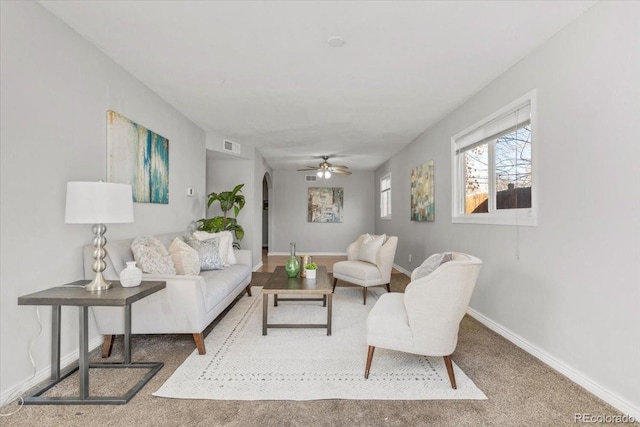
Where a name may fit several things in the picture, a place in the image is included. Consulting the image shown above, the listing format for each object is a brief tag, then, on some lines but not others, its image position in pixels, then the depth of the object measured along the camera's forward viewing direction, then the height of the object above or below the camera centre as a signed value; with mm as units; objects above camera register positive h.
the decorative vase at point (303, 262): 3486 -492
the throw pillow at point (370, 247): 4398 -432
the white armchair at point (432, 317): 2002 -648
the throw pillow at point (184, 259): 3062 -401
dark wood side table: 1897 -618
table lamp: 1991 +71
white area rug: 1998 -1073
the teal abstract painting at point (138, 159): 2903 +576
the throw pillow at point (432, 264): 2388 -357
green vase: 3379 -525
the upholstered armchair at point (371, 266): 4090 -645
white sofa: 2459 -704
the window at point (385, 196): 7803 +480
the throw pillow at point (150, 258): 2691 -348
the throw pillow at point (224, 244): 3936 -339
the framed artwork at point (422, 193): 4840 +361
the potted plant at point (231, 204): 5551 +210
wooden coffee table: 2922 -653
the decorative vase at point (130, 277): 2219 -409
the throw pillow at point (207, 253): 3607 -412
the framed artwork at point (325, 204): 9266 +339
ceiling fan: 6871 +983
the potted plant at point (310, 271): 3391 -568
